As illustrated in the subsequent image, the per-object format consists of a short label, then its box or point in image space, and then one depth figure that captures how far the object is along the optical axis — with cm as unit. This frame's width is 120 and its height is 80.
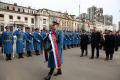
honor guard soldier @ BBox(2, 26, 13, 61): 487
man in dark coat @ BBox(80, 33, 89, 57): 586
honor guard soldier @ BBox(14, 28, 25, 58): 522
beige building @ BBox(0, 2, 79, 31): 2627
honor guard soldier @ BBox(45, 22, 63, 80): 296
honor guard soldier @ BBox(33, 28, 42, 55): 586
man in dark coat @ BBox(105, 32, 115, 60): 522
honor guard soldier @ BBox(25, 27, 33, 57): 552
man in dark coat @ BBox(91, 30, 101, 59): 528
